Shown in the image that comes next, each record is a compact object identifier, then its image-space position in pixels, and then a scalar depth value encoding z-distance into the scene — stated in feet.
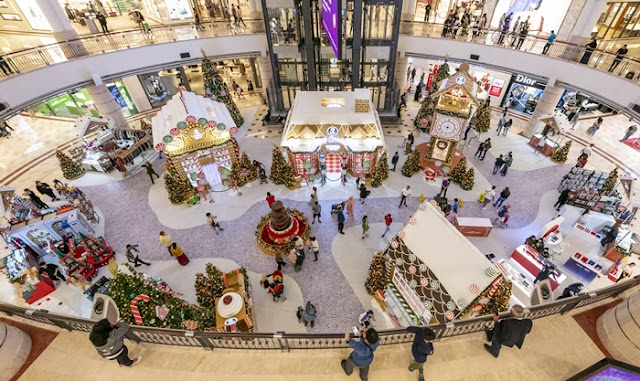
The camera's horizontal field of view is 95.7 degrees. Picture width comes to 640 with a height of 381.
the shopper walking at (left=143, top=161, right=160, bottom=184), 51.47
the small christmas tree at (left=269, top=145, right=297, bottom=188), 48.88
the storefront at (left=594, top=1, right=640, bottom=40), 59.47
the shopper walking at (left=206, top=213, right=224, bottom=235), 41.11
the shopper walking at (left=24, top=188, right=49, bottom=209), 45.09
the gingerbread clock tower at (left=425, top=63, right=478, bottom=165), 44.34
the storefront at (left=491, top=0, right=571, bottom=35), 58.46
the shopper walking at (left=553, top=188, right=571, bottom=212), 43.78
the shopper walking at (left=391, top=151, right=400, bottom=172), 50.96
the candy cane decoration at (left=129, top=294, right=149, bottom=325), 22.40
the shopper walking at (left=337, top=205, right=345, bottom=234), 40.24
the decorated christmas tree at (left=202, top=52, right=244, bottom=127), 59.63
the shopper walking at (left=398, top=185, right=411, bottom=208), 44.57
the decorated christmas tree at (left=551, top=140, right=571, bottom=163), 53.01
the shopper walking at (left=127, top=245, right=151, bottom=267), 37.08
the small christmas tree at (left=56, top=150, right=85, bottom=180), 52.85
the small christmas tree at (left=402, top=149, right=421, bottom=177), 51.08
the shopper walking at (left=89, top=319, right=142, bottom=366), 16.10
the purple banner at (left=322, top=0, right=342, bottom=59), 40.04
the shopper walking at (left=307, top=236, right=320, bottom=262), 36.99
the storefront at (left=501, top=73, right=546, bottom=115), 68.74
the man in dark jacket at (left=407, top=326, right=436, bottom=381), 15.88
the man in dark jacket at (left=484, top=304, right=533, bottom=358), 16.22
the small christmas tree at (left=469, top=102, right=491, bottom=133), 61.36
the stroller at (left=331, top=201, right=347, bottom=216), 43.10
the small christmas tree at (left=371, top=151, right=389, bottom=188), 48.55
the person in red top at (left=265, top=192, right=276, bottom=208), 43.16
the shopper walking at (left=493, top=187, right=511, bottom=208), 42.91
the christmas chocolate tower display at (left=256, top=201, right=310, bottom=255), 38.04
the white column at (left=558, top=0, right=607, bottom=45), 47.34
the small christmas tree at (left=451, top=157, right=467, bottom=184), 48.57
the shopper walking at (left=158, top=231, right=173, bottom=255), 37.11
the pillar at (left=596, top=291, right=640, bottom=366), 15.80
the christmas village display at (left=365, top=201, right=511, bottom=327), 21.94
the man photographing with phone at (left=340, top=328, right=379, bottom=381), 15.83
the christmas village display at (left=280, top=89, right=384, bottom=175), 47.26
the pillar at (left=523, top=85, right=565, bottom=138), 54.67
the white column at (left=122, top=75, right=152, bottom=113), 71.25
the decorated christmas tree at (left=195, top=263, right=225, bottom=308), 31.42
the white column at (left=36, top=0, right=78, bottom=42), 48.94
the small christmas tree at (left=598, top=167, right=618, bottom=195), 44.45
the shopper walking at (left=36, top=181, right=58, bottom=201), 47.93
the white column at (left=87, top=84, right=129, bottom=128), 56.75
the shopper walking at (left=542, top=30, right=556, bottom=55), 51.47
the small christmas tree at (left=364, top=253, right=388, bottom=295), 31.07
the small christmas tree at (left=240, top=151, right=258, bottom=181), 50.88
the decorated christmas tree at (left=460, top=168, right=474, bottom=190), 47.89
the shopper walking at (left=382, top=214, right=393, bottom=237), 39.96
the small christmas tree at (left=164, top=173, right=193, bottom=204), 47.14
